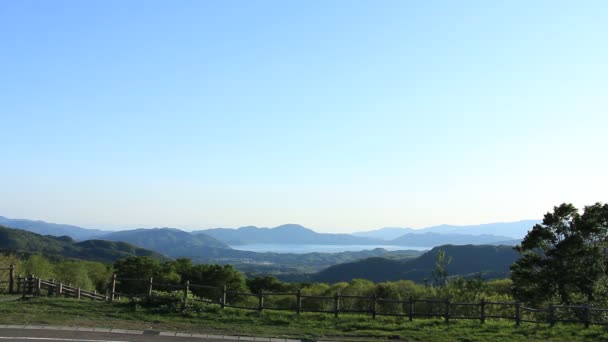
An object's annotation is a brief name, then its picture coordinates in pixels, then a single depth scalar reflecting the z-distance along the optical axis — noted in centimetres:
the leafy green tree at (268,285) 10112
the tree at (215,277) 8719
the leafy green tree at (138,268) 8738
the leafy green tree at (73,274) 7206
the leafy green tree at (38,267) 6468
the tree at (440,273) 5155
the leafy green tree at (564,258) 3634
